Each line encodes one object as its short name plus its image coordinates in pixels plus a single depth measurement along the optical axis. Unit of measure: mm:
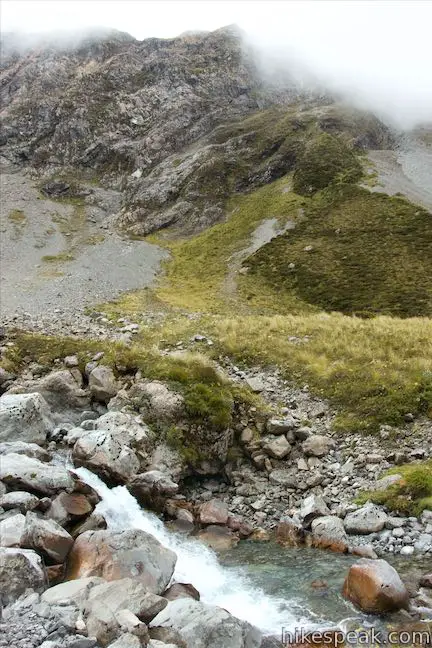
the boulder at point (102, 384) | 22656
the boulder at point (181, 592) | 12195
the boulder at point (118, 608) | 9461
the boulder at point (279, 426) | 21422
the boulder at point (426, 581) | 12366
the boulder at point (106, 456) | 17766
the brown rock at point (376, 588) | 11344
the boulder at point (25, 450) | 17344
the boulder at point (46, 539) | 12547
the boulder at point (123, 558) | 12148
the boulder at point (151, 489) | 17547
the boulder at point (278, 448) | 20453
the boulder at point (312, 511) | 16516
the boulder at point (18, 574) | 10844
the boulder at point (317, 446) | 20344
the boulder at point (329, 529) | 15344
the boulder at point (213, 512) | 17406
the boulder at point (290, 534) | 15977
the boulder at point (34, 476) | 15250
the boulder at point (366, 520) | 15461
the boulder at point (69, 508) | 14406
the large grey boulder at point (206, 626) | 9617
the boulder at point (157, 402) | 21000
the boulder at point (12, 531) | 12359
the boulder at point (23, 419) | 18766
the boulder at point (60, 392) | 22203
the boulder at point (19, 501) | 13992
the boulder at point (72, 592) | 10530
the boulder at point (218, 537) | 16078
